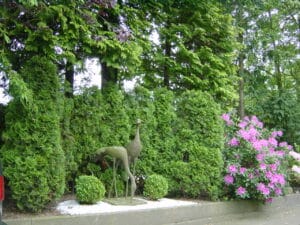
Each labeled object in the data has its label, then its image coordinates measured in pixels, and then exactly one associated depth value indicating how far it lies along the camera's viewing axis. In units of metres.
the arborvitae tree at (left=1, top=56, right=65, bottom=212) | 5.15
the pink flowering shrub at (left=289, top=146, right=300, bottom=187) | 9.31
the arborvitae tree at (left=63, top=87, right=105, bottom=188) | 6.49
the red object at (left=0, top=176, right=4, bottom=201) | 3.33
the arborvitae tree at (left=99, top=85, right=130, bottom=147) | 6.87
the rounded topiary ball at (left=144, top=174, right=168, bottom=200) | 6.70
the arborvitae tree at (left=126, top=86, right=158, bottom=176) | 7.22
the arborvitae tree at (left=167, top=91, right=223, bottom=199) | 7.21
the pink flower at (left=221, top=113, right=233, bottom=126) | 8.14
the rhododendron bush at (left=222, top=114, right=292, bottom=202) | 7.23
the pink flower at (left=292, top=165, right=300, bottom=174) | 9.23
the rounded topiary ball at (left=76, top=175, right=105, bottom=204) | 5.86
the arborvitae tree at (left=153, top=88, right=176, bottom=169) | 7.44
